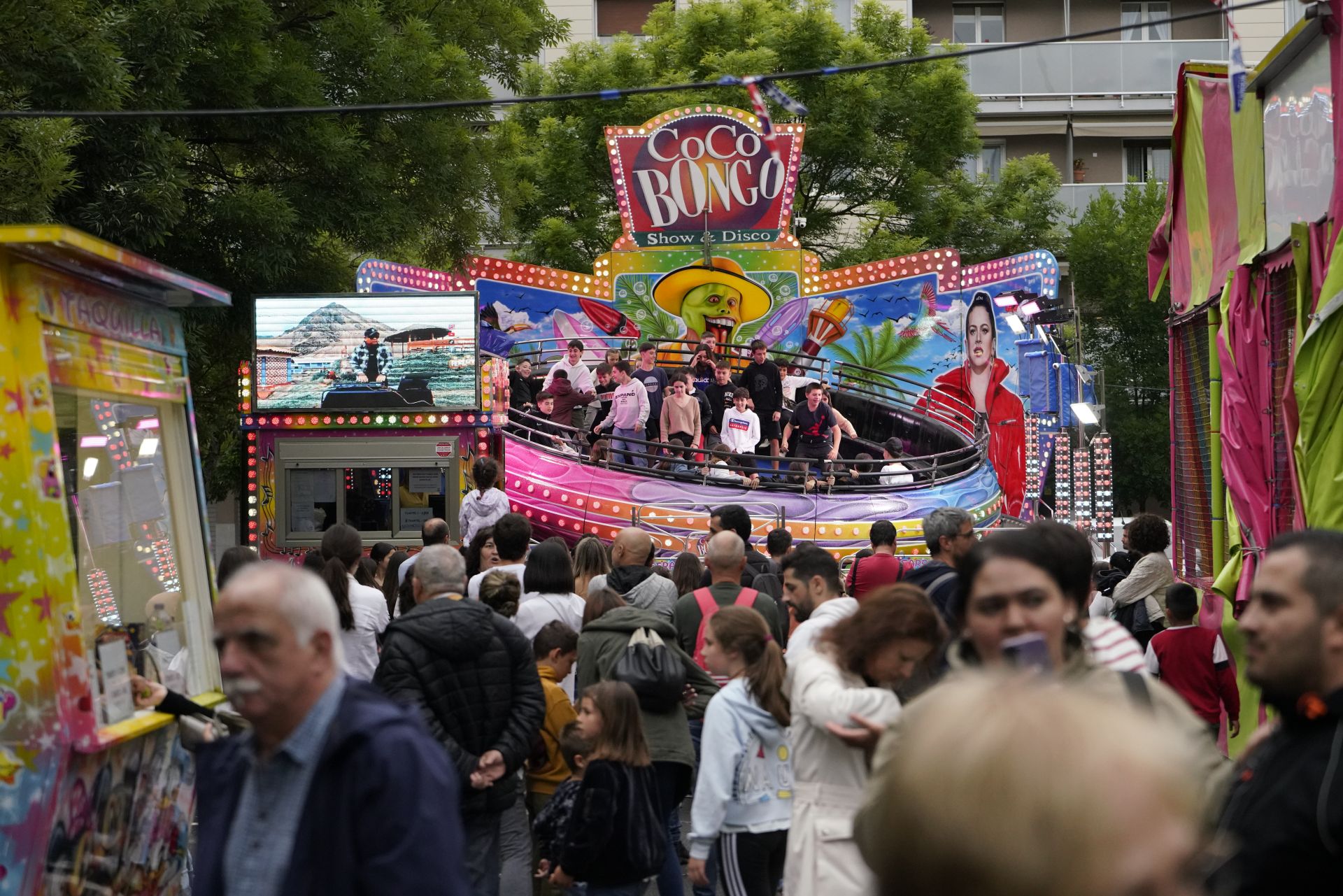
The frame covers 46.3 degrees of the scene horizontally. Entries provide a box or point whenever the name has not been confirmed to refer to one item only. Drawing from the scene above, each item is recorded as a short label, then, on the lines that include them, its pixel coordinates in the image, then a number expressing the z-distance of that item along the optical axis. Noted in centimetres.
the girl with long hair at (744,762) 573
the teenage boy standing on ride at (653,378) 2059
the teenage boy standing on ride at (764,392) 2078
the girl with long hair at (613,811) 590
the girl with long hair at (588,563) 991
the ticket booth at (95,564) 487
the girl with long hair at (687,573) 941
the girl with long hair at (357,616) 750
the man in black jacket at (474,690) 590
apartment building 4197
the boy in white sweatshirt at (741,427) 1989
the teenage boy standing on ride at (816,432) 1991
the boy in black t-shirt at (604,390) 2120
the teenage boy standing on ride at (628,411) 1972
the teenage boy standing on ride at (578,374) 2095
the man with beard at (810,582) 669
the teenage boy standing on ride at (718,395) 2061
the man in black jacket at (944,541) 660
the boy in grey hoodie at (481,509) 1340
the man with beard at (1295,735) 287
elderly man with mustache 287
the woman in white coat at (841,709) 421
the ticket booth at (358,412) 1489
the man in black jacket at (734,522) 1033
